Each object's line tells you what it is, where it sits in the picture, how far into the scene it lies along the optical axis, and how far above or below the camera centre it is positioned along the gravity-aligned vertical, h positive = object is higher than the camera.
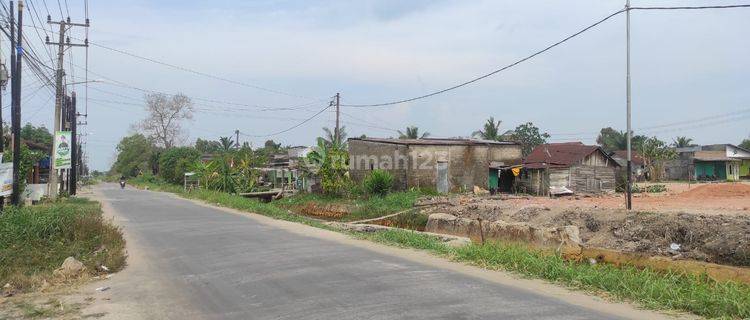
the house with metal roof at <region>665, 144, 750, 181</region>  55.25 +0.52
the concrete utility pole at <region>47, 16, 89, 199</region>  31.09 +4.39
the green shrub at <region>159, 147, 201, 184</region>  68.06 +1.01
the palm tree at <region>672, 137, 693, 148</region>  76.19 +3.69
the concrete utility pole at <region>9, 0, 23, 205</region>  18.12 +1.96
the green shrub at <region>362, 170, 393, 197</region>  32.19 -0.77
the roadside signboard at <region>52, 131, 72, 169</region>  28.17 +0.87
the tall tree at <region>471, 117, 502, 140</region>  52.74 +3.47
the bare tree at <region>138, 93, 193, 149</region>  87.25 +7.90
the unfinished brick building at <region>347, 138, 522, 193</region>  34.44 +0.44
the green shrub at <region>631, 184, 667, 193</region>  36.62 -1.20
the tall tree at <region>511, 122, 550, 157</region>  68.81 +3.98
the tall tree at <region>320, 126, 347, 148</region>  48.75 +2.92
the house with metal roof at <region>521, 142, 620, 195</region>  35.66 -0.13
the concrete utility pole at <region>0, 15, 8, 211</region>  17.05 +2.75
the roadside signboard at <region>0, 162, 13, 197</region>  16.78 -0.33
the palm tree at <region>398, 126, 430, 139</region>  57.91 +3.68
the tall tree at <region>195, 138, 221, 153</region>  102.81 +4.16
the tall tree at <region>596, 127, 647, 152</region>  71.32 +3.85
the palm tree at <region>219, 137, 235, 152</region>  71.00 +3.10
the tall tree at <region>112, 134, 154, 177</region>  102.62 +2.52
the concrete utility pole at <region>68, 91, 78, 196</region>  38.97 +2.69
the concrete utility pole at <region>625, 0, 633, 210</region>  19.90 +2.14
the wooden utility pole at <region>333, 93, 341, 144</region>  44.22 +4.34
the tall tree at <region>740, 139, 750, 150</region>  77.21 +3.68
